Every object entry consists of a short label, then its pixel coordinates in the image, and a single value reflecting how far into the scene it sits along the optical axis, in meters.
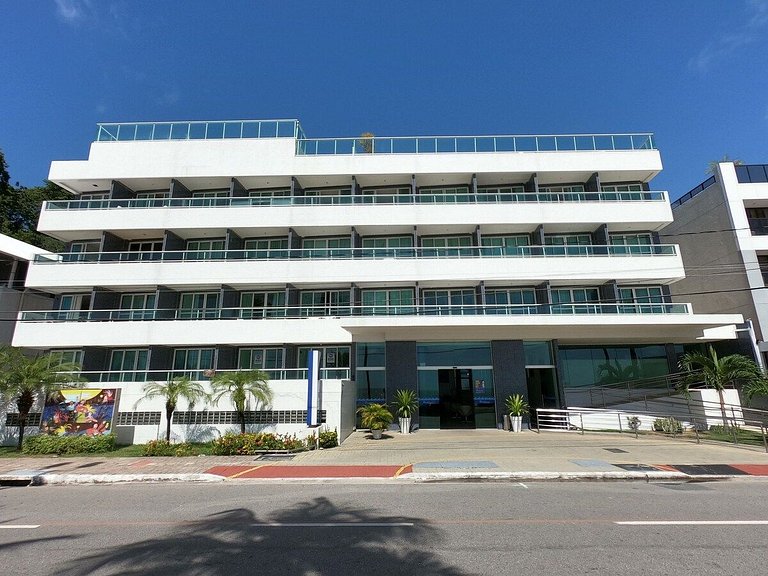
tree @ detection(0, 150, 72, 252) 38.44
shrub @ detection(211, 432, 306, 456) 16.45
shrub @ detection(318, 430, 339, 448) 17.55
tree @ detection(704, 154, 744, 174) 28.22
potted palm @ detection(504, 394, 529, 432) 20.89
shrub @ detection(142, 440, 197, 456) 16.58
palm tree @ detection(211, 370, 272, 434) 18.56
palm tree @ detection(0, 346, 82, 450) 17.77
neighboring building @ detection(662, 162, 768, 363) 25.78
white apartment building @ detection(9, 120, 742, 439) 22.58
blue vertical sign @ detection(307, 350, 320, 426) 17.31
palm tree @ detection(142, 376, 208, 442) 18.61
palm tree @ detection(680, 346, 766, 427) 19.28
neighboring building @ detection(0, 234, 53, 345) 26.67
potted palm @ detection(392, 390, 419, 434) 21.02
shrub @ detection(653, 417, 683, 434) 19.30
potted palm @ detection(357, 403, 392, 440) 19.11
